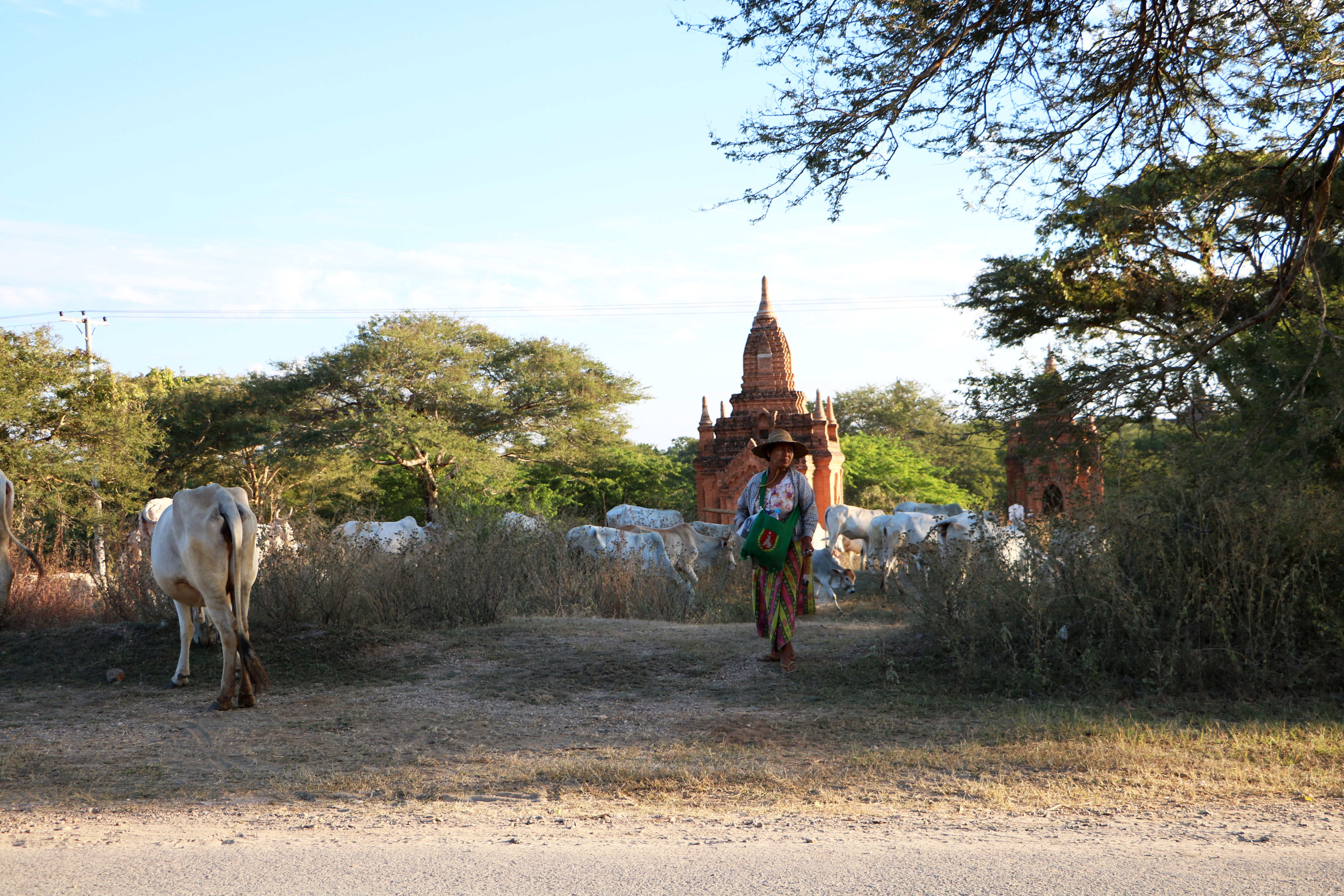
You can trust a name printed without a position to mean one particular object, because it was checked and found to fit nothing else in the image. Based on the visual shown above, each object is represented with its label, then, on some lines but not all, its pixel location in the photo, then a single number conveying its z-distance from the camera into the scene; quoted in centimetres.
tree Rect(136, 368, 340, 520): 2719
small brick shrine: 1012
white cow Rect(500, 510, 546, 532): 1223
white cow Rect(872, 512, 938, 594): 1730
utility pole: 1192
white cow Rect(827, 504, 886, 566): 2033
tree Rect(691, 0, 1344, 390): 687
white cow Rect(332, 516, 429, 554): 1031
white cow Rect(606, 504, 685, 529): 2084
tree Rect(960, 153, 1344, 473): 761
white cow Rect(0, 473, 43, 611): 851
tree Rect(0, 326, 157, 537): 2055
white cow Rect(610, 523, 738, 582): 1465
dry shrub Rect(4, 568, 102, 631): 913
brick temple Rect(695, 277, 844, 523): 2748
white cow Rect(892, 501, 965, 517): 1933
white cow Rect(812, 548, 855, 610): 1495
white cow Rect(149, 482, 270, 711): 636
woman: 707
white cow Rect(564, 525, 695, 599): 1321
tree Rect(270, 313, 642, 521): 2734
